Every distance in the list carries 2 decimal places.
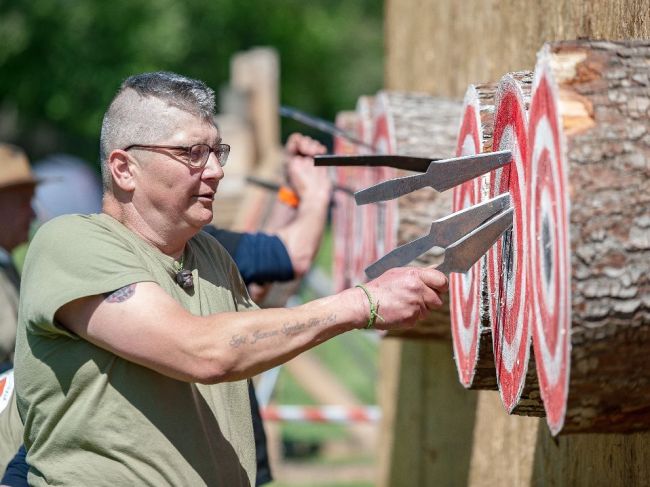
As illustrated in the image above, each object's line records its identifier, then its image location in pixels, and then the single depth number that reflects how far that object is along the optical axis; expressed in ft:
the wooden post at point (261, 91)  59.77
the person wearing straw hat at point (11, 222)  28.25
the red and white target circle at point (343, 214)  33.96
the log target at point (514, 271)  15.11
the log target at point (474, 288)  17.60
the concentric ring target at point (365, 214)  29.01
